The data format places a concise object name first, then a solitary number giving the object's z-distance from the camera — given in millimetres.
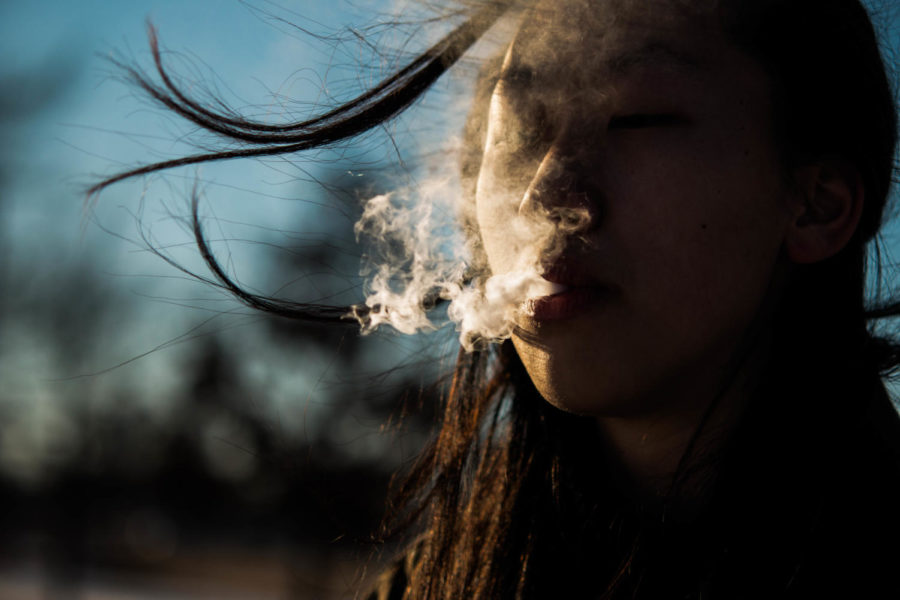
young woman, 606
